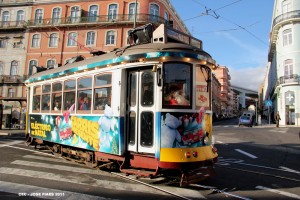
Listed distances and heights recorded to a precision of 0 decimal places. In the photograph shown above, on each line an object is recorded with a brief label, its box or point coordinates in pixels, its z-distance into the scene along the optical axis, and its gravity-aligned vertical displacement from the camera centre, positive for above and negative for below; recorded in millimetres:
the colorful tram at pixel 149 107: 6391 +171
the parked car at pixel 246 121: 33781 -716
